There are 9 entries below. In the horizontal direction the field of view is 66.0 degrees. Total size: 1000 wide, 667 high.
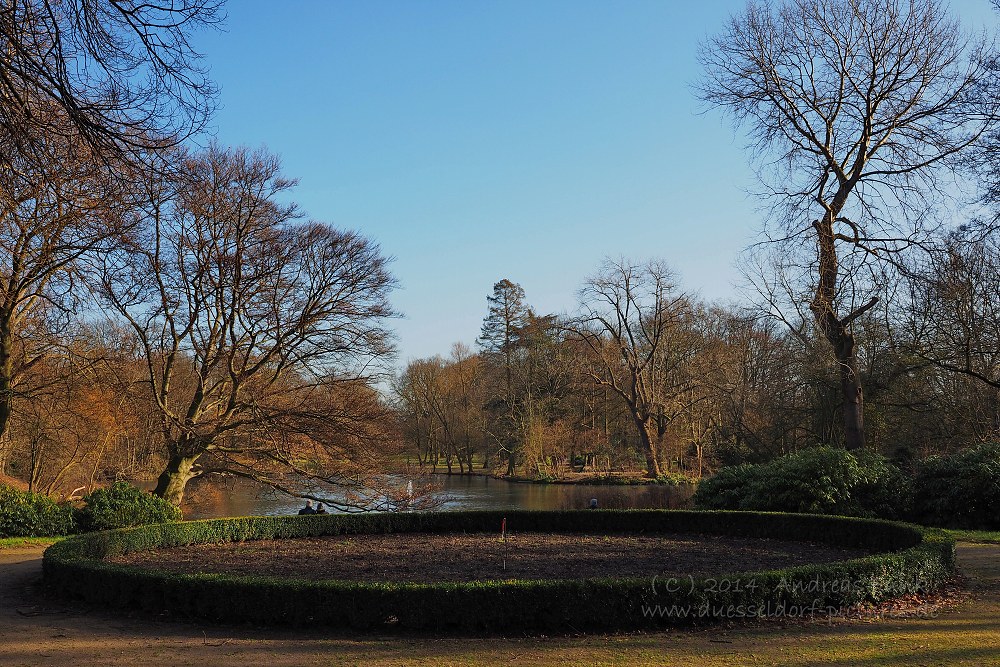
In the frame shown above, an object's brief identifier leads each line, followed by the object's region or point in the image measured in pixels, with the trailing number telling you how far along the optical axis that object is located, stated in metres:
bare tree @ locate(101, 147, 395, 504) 19.86
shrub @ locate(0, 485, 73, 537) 16.45
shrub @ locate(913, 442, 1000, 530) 16.23
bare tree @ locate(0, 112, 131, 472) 14.22
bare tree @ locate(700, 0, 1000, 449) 20.47
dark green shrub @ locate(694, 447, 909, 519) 17.38
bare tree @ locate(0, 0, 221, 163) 5.82
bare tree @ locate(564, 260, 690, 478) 38.69
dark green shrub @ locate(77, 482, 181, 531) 16.36
